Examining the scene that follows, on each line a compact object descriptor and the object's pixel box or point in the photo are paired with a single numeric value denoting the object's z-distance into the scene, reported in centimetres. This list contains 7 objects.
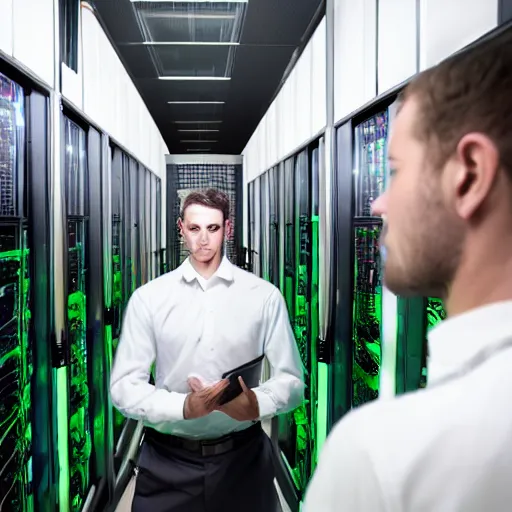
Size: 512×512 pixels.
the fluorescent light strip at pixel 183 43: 264
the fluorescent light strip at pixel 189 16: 246
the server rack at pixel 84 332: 234
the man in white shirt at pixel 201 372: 216
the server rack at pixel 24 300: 179
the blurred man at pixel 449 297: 52
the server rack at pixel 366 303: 170
